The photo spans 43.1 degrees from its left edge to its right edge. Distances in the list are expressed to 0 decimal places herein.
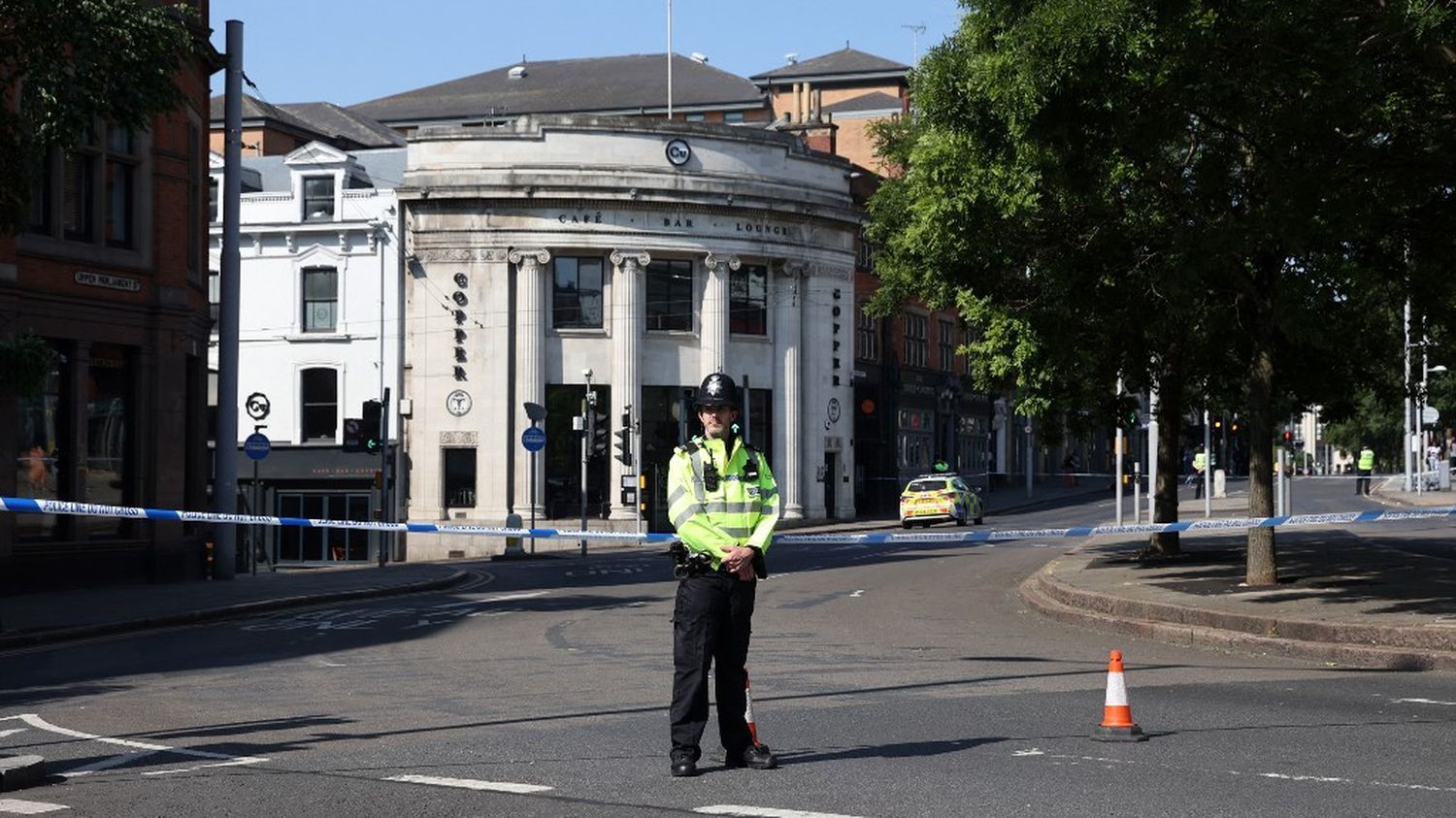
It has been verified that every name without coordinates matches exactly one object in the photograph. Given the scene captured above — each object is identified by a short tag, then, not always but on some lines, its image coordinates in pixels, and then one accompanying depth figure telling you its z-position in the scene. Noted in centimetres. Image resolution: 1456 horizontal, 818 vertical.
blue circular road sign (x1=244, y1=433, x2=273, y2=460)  3531
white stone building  5553
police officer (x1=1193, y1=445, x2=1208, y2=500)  5362
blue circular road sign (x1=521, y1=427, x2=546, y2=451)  4525
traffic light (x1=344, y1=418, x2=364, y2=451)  4373
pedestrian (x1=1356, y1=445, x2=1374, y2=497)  6719
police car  5338
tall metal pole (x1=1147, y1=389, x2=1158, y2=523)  3753
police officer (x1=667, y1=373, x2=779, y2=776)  898
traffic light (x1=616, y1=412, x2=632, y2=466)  4747
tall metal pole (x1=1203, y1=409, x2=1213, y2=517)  4750
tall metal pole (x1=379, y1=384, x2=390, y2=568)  4281
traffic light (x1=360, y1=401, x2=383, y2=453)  4306
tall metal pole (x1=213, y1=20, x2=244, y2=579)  2970
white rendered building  5575
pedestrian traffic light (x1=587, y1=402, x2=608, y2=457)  4836
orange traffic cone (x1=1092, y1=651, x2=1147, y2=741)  987
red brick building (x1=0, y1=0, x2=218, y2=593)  2645
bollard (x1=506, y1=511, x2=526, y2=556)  4509
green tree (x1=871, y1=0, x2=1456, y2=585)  1636
